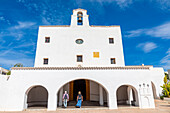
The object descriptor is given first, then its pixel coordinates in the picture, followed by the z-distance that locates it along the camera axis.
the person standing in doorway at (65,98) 10.75
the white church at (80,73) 10.35
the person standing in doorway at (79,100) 10.62
